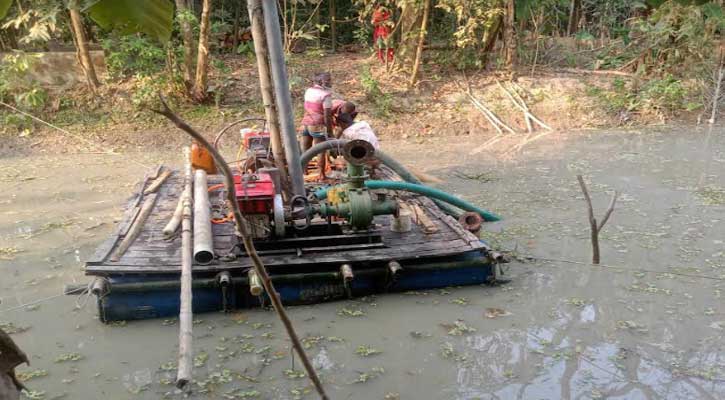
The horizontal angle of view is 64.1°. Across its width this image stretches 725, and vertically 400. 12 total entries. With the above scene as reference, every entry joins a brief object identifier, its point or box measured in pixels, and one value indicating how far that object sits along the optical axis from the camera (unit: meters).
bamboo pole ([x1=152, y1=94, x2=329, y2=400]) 1.08
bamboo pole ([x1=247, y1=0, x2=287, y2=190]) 4.69
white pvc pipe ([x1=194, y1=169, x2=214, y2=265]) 4.05
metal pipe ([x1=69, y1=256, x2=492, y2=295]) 3.98
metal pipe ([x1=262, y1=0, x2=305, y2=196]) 4.55
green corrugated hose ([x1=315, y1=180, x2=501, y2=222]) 5.17
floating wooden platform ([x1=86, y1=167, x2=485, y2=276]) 4.13
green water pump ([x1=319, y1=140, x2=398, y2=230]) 4.50
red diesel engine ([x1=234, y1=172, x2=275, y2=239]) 4.18
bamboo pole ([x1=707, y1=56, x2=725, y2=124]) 10.54
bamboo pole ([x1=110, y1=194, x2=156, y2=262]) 4.30
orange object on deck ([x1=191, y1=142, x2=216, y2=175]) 6.40
